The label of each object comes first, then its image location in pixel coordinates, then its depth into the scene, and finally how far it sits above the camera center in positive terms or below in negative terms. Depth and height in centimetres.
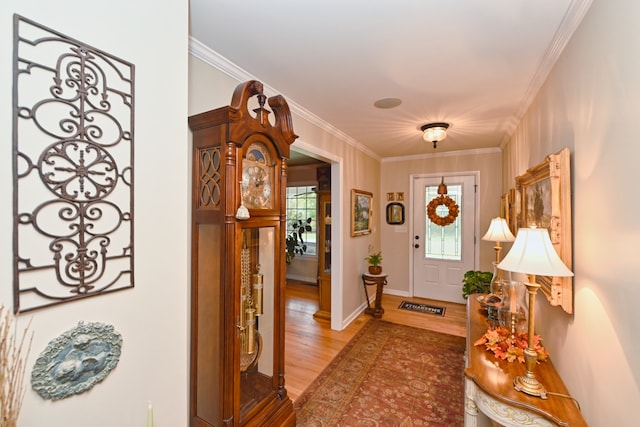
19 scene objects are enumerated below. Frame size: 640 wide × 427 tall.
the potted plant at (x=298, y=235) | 595 -46
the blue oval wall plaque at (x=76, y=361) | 82 -46
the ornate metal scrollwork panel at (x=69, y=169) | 78 +14
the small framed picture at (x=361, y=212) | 393 +3
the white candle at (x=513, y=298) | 180 -54
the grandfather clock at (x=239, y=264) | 148 -29
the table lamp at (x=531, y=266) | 124 -23
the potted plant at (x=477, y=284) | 333 -83
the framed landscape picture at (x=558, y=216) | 142 -1
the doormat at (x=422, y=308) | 421 -146
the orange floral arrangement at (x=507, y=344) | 158 -77
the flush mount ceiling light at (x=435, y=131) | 312 +91
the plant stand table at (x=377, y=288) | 403 -107
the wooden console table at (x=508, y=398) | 120 -84
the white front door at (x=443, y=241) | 455 -45
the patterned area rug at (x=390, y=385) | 208 -149
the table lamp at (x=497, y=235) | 241 -19
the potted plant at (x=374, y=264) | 416 -74
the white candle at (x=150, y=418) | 83 -60
